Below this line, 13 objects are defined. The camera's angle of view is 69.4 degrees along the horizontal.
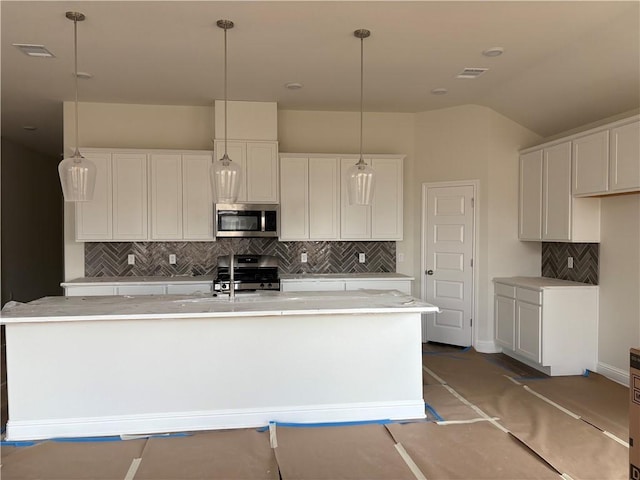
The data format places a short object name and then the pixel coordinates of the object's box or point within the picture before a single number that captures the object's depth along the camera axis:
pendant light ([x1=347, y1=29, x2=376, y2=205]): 3.38
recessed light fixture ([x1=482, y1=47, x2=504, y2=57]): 3.81
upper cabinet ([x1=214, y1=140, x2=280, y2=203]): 5.29
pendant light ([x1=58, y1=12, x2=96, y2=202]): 2.97
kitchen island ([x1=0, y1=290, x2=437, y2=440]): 3.14
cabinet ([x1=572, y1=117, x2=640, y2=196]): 3.74
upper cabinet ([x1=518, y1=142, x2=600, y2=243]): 4.48
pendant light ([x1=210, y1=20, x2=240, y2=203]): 3.23
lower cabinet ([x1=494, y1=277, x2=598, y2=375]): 4.46
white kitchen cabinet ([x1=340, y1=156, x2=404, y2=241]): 5.55
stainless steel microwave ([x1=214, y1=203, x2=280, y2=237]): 5.31
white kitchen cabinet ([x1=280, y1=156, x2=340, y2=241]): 5.47
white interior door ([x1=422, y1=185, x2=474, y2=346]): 5.50
